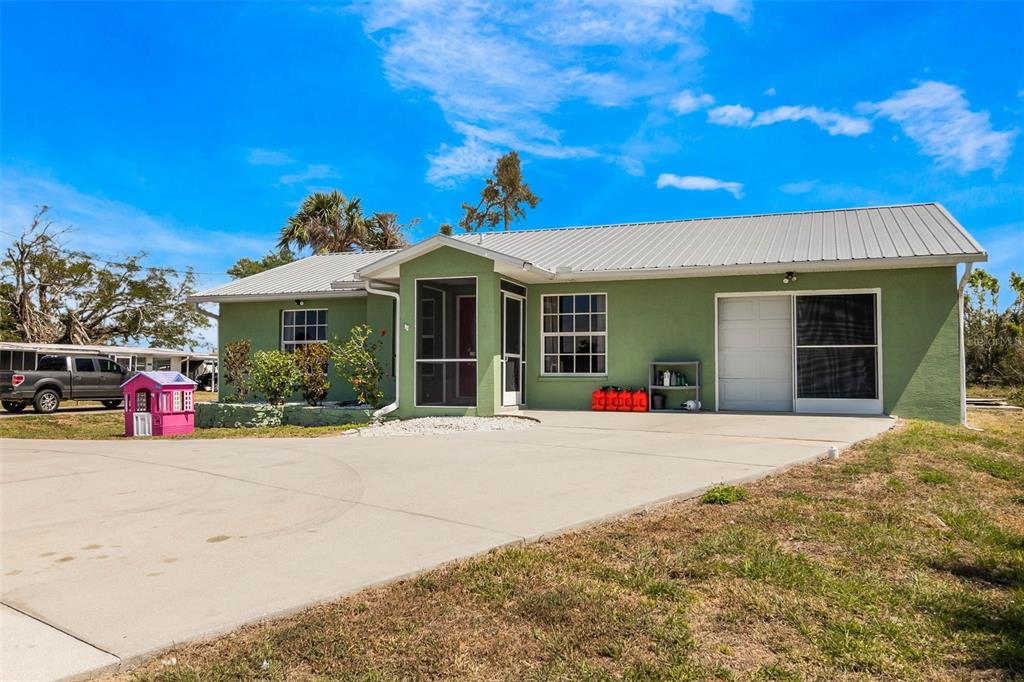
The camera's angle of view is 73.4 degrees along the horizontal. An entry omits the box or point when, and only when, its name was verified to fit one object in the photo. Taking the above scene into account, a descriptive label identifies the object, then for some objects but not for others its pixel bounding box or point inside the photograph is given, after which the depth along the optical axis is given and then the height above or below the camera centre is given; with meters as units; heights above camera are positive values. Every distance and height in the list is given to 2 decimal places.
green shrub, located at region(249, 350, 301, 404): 14.07 -0.21
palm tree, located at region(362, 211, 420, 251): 32.81 +6.36
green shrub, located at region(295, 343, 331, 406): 14.38 -0.13
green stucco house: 11.89 +0.92
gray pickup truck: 19.52 -0.51
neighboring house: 26.74 +0.40
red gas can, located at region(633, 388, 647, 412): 13.11 -0.72
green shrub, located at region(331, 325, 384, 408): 13.61 -0.05
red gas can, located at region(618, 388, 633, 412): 13.19 -0.72
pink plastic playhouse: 11.78 -0.68
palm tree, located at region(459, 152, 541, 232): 31.08 +7.58
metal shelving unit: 13.10 -0.43
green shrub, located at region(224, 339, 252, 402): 15.41 -0.02
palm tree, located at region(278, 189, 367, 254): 30.41 +6.29
